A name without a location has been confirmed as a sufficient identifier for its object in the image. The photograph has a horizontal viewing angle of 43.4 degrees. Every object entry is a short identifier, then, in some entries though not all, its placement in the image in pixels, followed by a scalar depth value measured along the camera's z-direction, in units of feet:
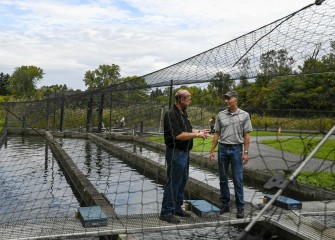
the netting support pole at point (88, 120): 83.58
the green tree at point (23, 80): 341.82
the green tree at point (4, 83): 352.77
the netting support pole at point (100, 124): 76.79
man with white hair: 18.06
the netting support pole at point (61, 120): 84.38
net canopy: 18.97
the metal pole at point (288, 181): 8.18
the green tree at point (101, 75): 294.25
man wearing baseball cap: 19.44
